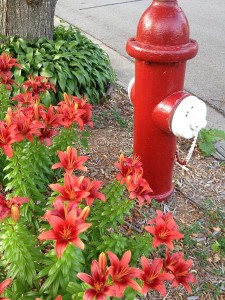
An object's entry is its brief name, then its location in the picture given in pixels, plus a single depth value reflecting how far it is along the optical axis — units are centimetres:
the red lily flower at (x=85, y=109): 220
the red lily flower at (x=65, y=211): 140
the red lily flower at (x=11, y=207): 148
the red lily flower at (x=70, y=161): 171
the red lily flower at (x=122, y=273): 135
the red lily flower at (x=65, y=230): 134
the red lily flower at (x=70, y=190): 150
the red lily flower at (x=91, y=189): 157
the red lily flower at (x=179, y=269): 156
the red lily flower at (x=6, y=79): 251
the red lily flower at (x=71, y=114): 207
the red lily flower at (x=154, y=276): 146
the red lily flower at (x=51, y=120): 205
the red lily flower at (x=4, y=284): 136
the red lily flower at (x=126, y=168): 181
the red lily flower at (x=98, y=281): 132
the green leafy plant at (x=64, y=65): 386
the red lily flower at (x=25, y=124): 188
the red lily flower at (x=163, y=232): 157
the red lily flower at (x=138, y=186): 170
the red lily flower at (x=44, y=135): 206
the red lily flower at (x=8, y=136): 174
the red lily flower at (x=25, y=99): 236
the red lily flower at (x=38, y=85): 251
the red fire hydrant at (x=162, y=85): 225
